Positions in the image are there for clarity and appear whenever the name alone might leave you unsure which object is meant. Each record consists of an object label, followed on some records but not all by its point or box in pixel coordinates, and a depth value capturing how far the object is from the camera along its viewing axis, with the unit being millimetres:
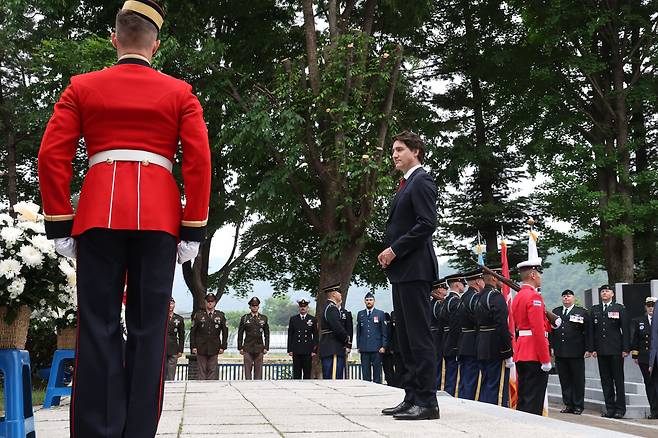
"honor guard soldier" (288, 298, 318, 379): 16922
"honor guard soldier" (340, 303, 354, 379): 15031
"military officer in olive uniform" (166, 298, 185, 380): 16469
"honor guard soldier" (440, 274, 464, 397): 13852
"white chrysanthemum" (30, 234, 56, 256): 4891
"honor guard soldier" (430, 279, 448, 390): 14695
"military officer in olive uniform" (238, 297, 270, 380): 17625
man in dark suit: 5477
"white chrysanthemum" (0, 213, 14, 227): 5023
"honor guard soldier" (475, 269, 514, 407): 11539
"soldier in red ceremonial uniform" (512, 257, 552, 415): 8883
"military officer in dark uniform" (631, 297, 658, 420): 13164
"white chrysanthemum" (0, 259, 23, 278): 4559
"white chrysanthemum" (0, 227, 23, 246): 4844
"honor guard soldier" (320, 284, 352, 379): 14703
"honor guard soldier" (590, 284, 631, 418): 13812
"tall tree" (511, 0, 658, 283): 22375
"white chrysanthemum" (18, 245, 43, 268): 4789
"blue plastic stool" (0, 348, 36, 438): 4258
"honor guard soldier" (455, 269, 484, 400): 12644
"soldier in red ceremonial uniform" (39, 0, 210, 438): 3420
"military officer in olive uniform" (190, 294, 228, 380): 16938
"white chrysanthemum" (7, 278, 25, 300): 4582
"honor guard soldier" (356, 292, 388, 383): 16688
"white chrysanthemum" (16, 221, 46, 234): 5038
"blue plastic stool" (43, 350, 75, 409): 7508
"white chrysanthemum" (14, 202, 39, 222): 5055
